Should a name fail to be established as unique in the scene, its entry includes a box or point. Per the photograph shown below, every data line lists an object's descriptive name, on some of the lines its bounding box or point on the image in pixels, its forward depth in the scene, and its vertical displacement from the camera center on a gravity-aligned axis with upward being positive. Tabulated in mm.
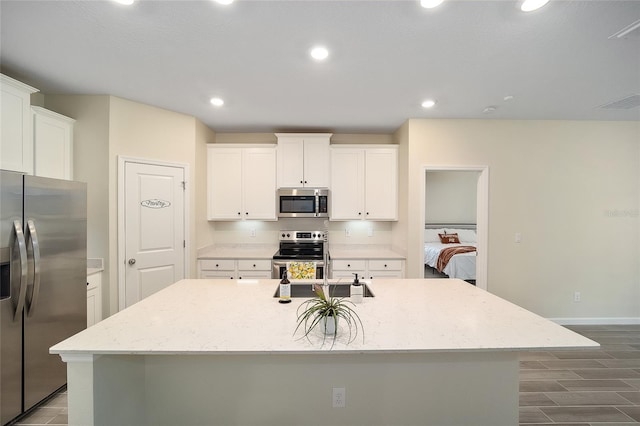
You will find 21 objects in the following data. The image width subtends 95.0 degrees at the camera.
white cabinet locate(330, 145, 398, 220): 4141 +513
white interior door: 3162 -161
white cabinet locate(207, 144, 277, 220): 4133 +468
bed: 5070 -680
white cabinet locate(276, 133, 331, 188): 4102 +842
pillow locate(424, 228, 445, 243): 6559 -486
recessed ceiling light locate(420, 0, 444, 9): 1599 +1165
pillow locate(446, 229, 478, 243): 6574 -465
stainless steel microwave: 4090 +171
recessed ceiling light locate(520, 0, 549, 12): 1608 +1171
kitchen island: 1601 -944
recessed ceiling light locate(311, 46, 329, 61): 2092 +1184
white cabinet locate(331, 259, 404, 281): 3795 -703
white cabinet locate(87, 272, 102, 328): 2840 -838
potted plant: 1448 -530
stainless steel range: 3832 -509
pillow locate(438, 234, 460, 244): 6266 -528
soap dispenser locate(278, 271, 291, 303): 1981 -533
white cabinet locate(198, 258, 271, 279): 3842 -710
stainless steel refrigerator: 1955 -496
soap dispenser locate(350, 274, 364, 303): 1970 -537
